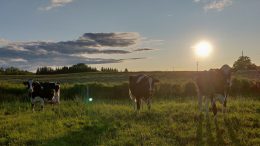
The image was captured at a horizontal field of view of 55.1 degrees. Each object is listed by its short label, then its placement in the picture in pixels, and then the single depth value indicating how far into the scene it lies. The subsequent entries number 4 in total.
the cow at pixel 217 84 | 12.26
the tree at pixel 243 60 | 52.96
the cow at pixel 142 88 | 14.47
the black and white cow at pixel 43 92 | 16.51
